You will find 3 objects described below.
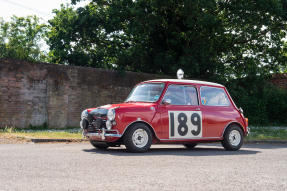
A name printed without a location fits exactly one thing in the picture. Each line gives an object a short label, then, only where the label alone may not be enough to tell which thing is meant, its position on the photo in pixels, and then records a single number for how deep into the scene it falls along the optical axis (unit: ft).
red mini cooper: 31.81
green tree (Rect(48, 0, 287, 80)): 68.03
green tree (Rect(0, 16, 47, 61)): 196.44
